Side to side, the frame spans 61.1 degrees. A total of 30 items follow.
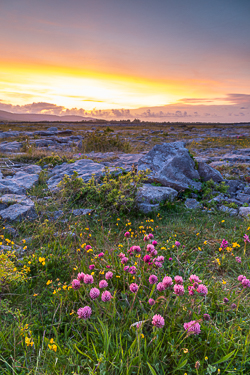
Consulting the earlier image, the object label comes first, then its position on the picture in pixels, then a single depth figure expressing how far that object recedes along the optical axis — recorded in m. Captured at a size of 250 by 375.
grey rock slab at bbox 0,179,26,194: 5.86
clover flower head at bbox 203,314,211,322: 1.65
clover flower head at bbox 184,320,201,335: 1.51
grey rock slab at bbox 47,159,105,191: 6.78
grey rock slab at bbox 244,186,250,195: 6.44
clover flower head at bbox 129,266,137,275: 2.00
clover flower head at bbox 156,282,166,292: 1.74
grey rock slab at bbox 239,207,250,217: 4.96
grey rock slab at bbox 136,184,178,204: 5.46
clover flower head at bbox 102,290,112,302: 1.63
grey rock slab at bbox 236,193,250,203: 5.96
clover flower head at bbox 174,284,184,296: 1.65
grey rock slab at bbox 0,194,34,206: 5.06
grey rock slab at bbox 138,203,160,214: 5.17
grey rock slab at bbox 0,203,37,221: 4.50
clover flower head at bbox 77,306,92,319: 1.60
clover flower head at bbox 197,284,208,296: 1.71
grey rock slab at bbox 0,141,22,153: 13.02
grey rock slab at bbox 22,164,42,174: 8.18
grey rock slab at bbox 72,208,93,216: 5.00
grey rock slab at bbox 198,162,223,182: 7.04
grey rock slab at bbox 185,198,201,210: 5.57
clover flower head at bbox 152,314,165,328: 1.50
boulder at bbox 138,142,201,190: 6.48
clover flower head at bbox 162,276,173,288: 1.74
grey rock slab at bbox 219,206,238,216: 5.17
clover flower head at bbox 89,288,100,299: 1.70
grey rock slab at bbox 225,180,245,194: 6.73
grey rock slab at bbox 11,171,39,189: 6.52
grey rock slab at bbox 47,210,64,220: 4.70
